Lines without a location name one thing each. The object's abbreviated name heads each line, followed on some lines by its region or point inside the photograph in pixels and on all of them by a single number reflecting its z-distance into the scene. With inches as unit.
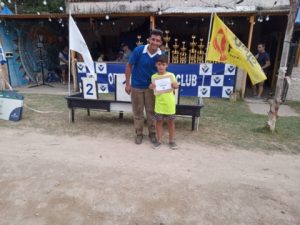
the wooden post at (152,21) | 346.5
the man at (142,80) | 167.2
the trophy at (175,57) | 378.6
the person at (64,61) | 446.3
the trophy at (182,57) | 375.6
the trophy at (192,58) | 370.8
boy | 163.2
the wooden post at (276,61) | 398.6
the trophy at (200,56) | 368.5
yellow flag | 183.8
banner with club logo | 328.8
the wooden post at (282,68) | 181.3
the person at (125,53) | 391.9
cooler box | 228.2
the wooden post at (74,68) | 371.9
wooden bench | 198.2
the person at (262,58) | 337.4
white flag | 212.5
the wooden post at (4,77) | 357.5
